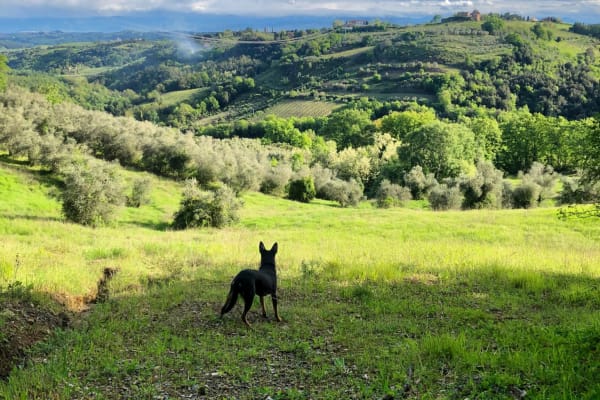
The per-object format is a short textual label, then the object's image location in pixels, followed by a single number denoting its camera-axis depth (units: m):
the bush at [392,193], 57.84
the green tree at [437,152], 70.19
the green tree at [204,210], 37.46
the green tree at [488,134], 90.12
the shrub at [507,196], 53.16
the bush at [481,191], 50.88
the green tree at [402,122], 112.88
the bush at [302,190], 61.66
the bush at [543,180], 55.75
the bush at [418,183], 62.47
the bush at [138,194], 45.47
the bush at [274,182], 65.00
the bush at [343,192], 63.56
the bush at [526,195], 52.84
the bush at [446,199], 50.66
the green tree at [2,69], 73.50
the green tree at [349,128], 121.42
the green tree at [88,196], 33.50
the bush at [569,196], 40.71
